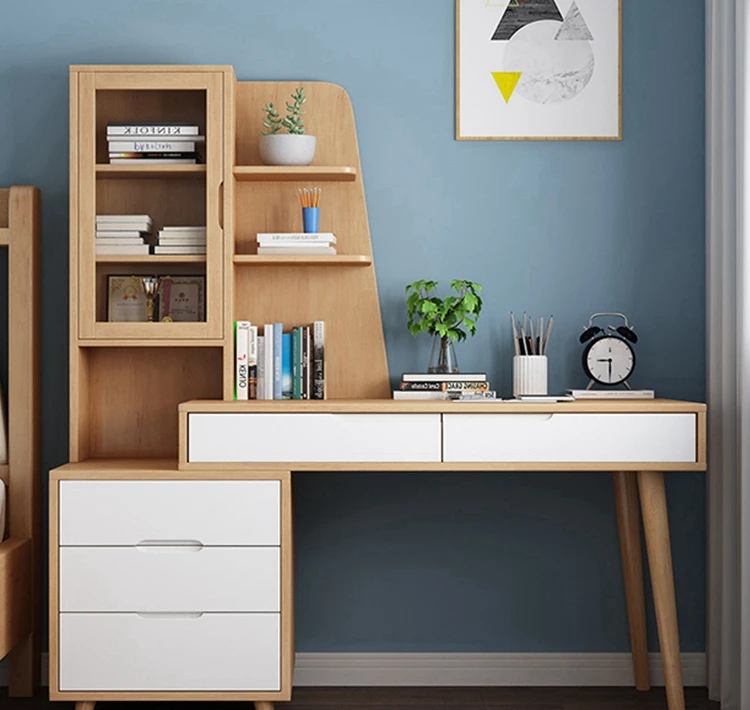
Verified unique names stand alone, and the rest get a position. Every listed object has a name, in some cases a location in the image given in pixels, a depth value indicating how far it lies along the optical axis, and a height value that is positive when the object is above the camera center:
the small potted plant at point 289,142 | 2.71 +0.60
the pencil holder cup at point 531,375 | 2.76 -0.08
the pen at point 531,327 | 2.91 +0.06
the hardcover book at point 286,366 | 2.73 -0.06
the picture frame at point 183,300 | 2.64 +0.13
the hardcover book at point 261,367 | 2.71 -0.06
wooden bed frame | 2.76 -0.18
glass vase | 2.79 -0.04
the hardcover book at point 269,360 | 2.71 -0.04
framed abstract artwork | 2.89 +0.89
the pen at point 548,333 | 2.81 +0.04
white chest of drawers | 2.43 -0.64
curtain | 2.53 +0.00
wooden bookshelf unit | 2.43 +0.11
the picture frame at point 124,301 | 2.65 +0.13
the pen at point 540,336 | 2.79 +0.03
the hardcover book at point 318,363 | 2.73 -0.05
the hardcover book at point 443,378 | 2.67 -0.09
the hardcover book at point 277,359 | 2.72 -0.04
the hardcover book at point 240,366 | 2.68 -0.06
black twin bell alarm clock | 2.82 -0.04
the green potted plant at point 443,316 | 2.74 +0.09
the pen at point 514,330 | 2.83 +0.05
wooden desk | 2.43 -0.30
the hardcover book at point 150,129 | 2.64 +0.62
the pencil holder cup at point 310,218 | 2.74 +0.38
